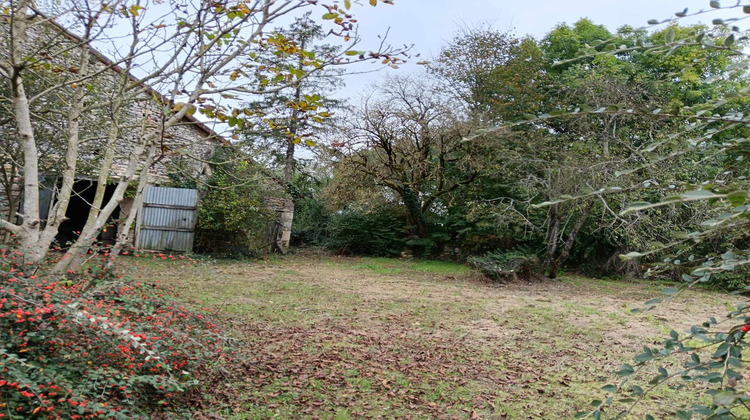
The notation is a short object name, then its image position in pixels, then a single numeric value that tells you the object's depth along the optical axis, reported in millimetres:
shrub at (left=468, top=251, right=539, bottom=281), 9617
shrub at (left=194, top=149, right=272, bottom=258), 11008
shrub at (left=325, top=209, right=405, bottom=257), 15114
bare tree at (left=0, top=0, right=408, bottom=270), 3100
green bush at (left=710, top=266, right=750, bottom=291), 9637
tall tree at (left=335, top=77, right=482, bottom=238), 12812
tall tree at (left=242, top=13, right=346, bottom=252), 14505
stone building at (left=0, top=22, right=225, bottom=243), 4238
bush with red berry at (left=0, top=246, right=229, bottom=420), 2311
